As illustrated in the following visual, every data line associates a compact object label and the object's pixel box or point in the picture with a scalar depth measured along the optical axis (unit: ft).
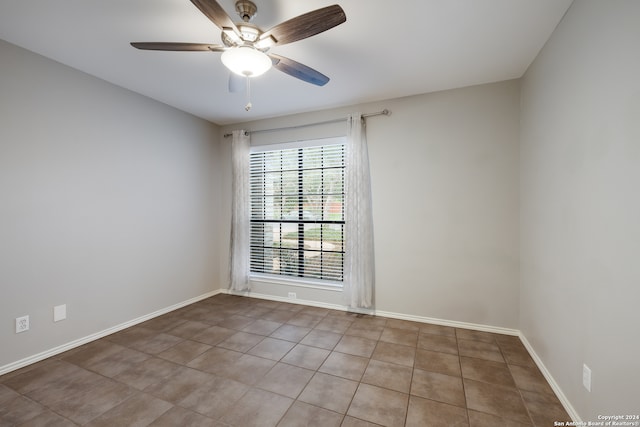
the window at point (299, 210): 11.68
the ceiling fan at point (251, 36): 4.53
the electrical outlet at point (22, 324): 7.09
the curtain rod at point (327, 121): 10.37
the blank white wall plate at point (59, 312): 7.81
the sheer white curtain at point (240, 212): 12.75
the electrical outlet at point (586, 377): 4.88
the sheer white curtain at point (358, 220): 10.41
